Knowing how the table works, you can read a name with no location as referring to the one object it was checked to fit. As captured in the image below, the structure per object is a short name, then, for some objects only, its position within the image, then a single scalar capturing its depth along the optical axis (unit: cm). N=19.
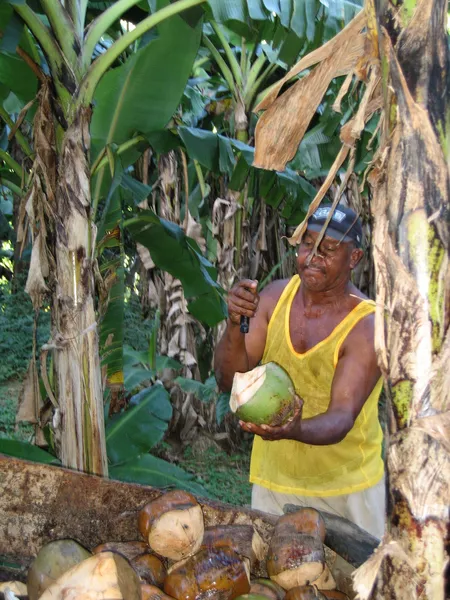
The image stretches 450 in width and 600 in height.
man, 218
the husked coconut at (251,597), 133
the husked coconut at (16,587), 134
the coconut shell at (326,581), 148
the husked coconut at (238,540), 150
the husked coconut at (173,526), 146
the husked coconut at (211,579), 137
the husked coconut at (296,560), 143
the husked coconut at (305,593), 136
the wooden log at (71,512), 168
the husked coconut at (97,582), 117
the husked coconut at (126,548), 149
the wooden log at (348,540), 152
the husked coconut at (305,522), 150
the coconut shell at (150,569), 145
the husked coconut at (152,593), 133
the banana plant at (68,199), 267
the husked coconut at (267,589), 141
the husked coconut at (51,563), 134
